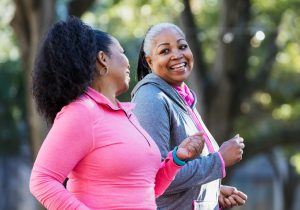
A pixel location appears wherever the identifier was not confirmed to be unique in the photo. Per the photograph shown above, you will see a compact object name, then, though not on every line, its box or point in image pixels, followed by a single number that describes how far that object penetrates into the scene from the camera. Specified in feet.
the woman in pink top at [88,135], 12.65
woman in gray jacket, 15.45
